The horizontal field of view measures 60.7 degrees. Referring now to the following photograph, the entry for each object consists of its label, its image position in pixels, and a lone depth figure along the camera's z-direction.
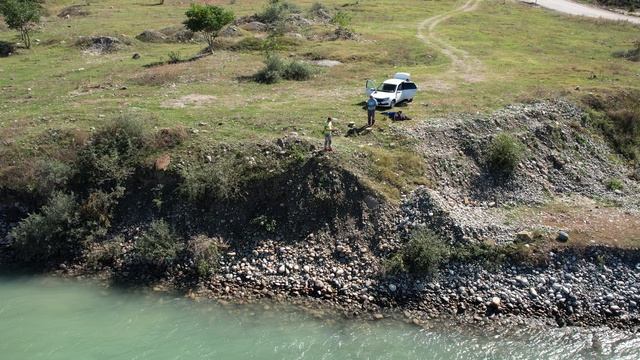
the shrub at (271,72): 34.56
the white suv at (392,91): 28.74
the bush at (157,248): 20.48
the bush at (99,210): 21.83
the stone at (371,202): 21.69
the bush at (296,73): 35.53
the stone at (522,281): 19.34
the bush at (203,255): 20.09
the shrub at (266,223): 21.33
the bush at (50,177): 22.53
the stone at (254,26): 52.25
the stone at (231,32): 48.31
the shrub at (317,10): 60.70
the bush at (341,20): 55.50
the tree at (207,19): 42.88
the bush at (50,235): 21.02
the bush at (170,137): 24.14
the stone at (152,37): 48.41
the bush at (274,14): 54.41
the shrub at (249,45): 44.12
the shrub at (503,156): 24.73
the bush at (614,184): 25.58
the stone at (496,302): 18.62
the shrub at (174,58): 40.14
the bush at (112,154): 22.98
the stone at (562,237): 20.72
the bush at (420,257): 19.56
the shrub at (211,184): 22.06
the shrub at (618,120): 29.19
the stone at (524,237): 20.74
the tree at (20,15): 46.12
